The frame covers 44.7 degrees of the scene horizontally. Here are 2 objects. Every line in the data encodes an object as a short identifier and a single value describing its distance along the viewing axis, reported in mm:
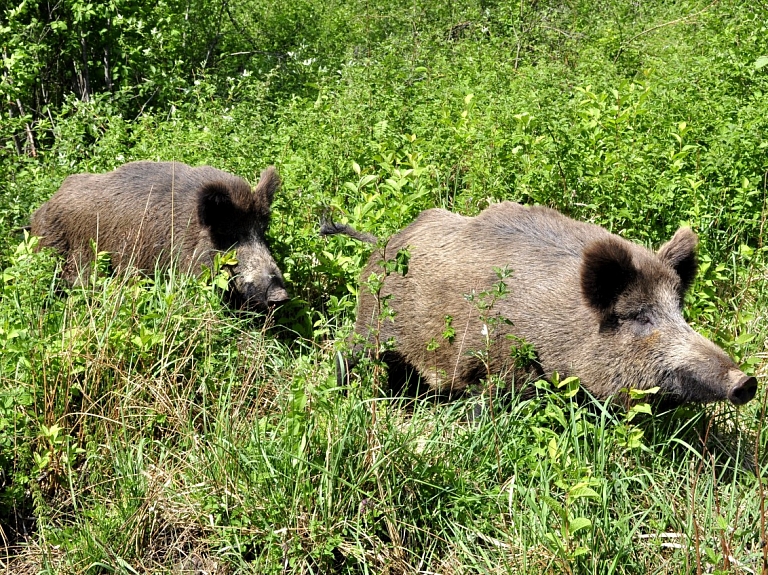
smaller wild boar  5855
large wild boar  4355
